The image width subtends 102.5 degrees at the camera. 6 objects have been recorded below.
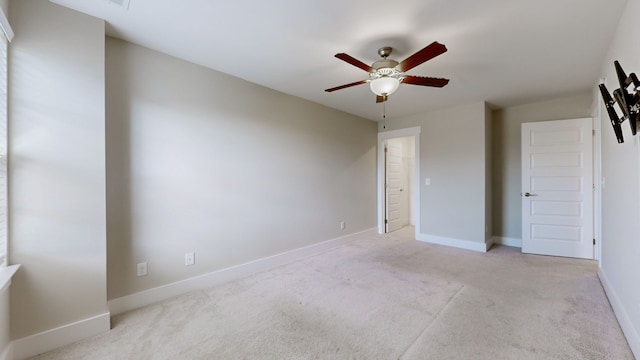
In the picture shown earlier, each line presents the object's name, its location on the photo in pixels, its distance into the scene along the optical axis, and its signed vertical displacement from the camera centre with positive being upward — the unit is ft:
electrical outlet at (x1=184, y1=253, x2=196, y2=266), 8.61 -2.67
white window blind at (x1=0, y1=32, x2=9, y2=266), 5.26 +0.67
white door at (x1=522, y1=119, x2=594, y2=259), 11.78 -0.54
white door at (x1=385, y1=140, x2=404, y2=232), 17.49 -0.47
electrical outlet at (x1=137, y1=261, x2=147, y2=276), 7.70 -2.67
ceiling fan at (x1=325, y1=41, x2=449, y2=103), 7.34 +2.98
